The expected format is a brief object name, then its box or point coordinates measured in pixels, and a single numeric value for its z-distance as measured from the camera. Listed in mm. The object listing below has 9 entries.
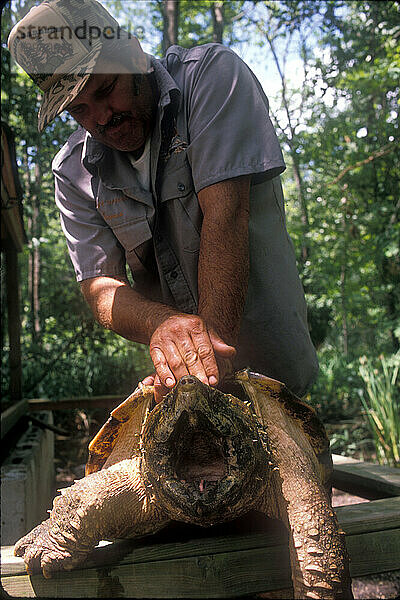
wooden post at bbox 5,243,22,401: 4453
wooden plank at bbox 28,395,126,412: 4995
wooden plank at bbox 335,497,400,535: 1509
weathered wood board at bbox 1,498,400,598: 1315
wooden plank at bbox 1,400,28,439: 3463
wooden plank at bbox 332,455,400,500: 2372
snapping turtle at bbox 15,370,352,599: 1043
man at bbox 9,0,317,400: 1547
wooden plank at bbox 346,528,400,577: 1475
